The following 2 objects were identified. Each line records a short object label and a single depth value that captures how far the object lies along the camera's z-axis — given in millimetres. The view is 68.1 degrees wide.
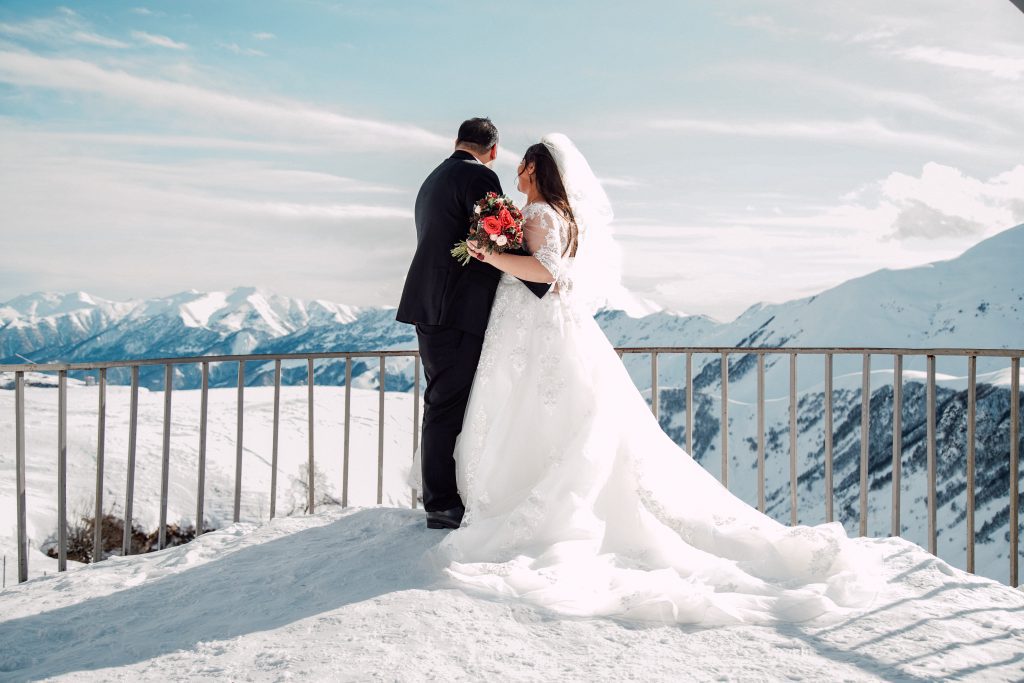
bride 2520
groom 3271
